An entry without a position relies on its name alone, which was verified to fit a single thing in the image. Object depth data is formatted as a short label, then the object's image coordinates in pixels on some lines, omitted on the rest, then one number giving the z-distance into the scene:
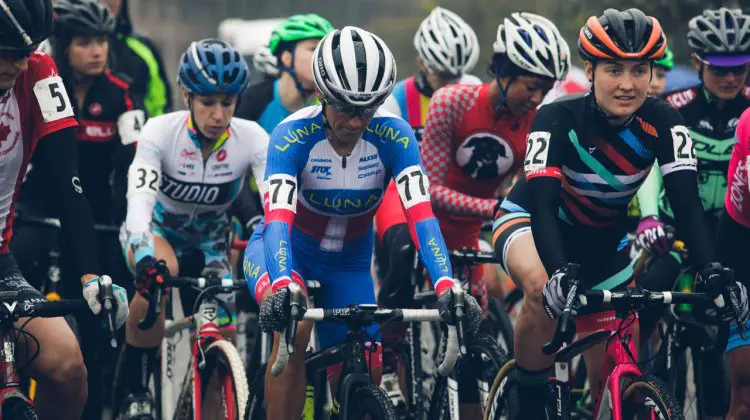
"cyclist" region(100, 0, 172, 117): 23.12
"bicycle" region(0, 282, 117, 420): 11.90
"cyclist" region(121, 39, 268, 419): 17.66
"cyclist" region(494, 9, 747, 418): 14.16
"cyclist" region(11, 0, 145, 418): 19.06
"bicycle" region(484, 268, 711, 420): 12.70
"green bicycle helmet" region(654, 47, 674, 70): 22.83
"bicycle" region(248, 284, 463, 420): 12.67
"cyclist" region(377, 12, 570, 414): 17.94
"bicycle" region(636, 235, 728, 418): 17.62
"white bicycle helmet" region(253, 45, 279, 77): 24.78
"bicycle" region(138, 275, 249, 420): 15.71
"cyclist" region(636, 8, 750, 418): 18.41
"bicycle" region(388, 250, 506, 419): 16.37
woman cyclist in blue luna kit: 13.75
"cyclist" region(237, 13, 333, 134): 21.86
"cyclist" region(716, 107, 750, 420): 14.64
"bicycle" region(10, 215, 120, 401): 18.12
